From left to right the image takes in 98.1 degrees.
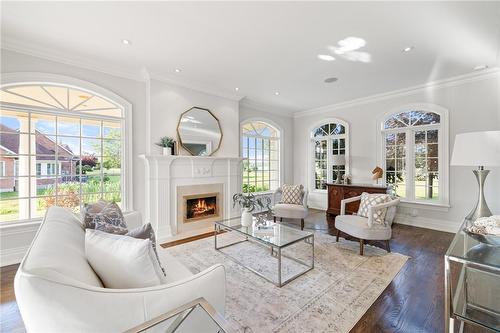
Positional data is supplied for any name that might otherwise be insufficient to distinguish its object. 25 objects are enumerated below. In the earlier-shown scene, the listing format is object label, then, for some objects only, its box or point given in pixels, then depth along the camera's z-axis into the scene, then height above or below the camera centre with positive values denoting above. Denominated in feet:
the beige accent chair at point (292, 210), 13.32 -2.81
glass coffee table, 7.89 -3.96
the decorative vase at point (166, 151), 12.20 +0.82
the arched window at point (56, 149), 9.37 +0.82
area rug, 5.78 -4.06
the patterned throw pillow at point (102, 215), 5.63 -1.34
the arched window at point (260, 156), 18.43 +0.89
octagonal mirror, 13.28 +2.16
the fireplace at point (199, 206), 13.01 -2.59
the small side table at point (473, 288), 4.47 -3.21
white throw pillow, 3.70 -1.69
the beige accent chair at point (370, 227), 9.41 -2.72
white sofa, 2.59 -1.83
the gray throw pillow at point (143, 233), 5.17 -1.63
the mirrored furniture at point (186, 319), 3.08 -2.31
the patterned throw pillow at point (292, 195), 14.57 -2.00
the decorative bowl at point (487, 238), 5.07 -1.75
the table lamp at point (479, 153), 6.25 +0.37
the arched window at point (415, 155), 13.65 +0.73
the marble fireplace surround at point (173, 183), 12.03 -1.04
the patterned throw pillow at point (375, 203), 9.73 -1.94
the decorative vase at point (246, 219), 9.88 -2.44
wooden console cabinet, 14.35 -2.00
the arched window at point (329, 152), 17.70 +1.21
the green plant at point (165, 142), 12.26 +1.33
